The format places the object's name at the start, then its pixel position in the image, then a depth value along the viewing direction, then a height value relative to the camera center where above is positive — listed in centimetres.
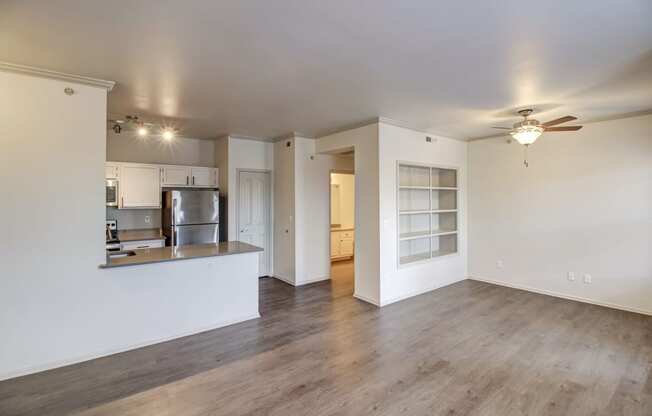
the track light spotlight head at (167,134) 436 +108
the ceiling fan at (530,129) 361 +92
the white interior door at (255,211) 572 +0
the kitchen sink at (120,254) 360 -49
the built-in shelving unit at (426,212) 522 -4
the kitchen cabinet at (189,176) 519 +61
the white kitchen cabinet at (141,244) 457 -48
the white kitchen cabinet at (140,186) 482 +41
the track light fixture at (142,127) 416 +128
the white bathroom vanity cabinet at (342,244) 773 -84
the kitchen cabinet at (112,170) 468 +64
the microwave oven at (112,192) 471 +31
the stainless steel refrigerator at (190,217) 494 -8
